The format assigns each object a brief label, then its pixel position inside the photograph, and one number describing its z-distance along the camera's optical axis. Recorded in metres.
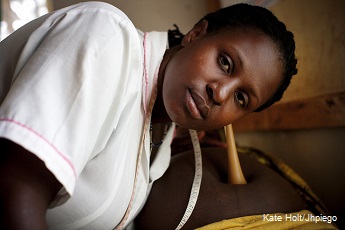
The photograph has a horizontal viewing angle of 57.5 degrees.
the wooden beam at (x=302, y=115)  1.08
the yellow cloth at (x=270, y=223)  0.82
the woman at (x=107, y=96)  0.46
